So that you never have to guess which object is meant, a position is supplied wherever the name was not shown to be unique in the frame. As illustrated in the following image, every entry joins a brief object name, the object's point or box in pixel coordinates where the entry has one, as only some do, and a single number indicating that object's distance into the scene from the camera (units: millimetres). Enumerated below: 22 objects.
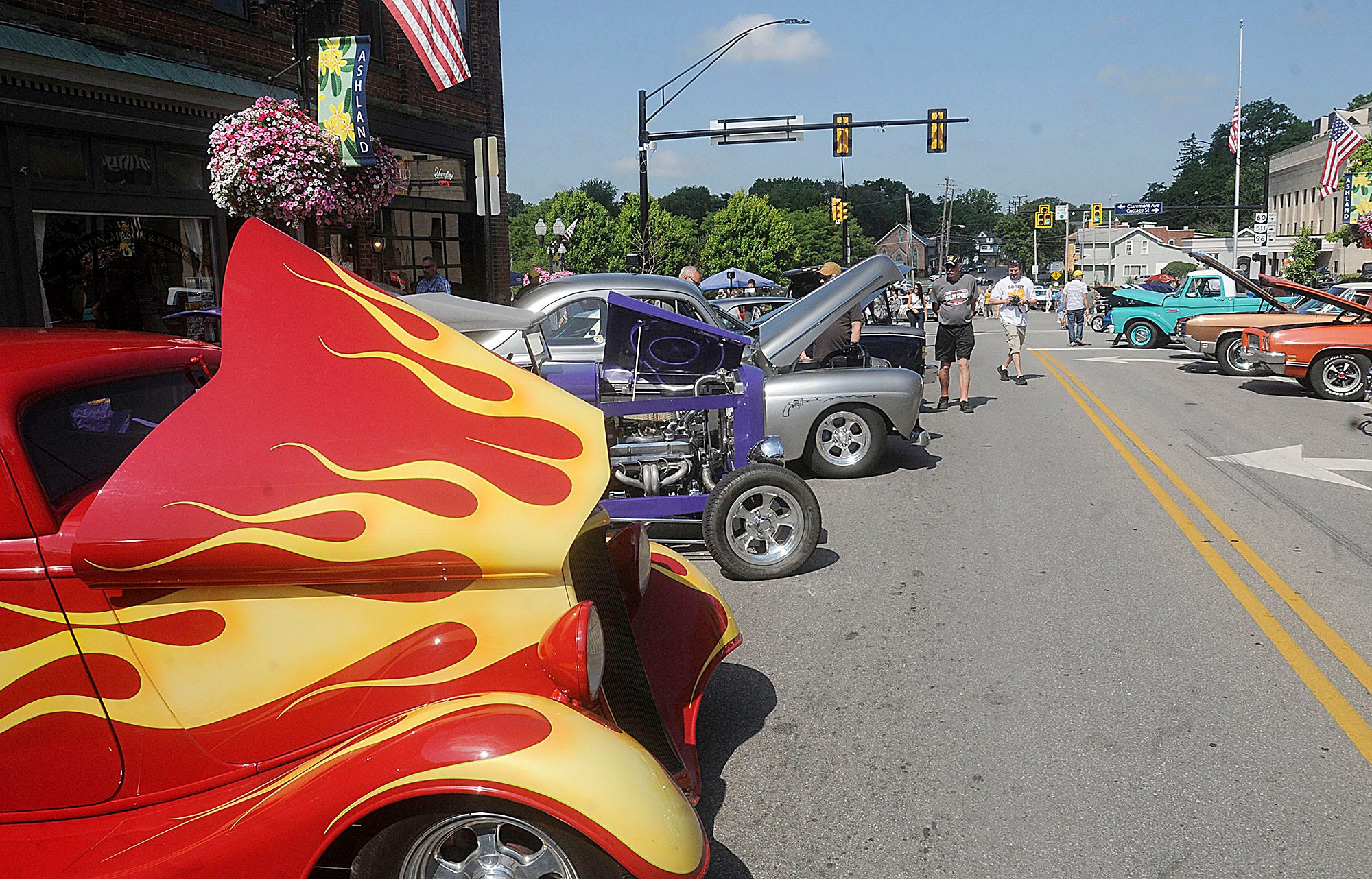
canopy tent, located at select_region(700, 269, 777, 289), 27922
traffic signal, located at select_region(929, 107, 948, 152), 27922
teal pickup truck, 22812
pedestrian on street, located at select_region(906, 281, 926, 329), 22859
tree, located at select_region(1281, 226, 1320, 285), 46531
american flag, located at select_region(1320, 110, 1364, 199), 31406
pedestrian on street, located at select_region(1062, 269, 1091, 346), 25891
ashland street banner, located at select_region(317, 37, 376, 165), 10000
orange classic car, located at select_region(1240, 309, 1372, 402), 13797
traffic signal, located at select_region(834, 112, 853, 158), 27155
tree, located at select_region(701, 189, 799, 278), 78188
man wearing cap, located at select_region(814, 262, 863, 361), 11773
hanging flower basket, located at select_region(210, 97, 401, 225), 9391
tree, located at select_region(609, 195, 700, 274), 79438
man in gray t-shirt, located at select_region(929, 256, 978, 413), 12867
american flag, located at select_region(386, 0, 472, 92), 10750
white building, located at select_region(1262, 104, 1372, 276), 64812
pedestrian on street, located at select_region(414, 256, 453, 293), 14078
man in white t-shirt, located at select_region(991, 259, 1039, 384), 16516
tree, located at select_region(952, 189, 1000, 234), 186625
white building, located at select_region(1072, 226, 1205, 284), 112438
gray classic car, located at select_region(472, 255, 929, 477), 8969
